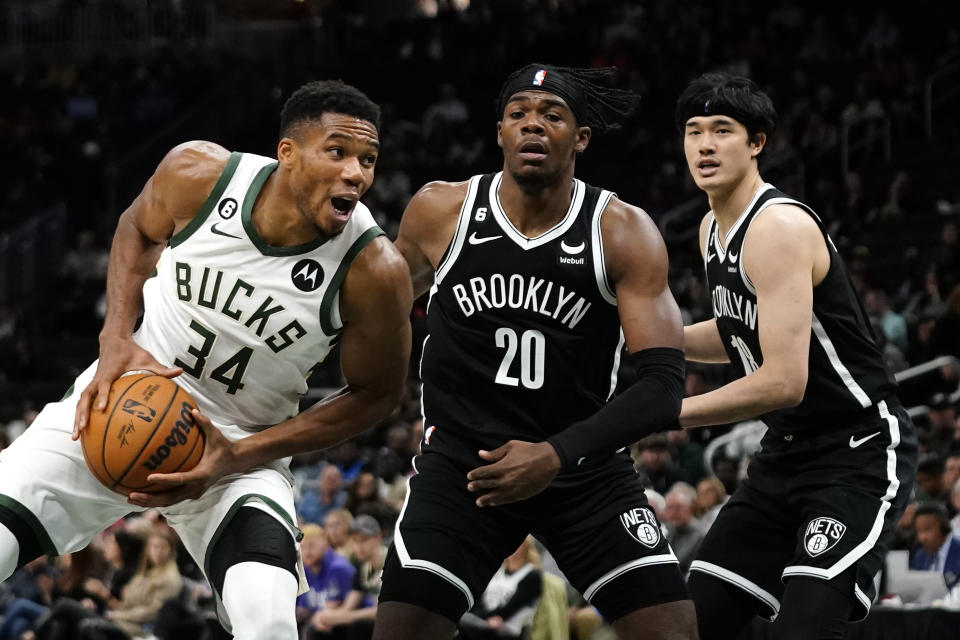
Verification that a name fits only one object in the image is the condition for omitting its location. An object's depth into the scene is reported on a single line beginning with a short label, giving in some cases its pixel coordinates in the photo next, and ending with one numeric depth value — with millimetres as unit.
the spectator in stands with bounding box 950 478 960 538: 7982
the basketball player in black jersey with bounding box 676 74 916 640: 4547
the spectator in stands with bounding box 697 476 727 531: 9180
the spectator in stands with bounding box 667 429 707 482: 10633
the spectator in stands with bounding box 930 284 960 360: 10938
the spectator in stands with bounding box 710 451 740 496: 9945
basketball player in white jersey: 4457
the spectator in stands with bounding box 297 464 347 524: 11359
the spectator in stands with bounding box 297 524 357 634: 9094
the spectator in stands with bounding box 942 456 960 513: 8844
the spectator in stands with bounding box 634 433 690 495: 10266
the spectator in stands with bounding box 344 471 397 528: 10470
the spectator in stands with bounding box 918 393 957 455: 9797
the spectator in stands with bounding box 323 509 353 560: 9672
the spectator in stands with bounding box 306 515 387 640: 8539
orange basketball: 4301
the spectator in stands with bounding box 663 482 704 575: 8711
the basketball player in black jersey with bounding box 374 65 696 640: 4422
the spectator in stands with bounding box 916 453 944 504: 8969
